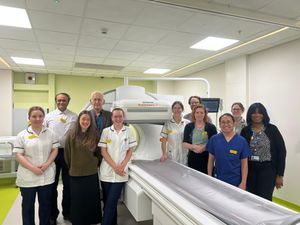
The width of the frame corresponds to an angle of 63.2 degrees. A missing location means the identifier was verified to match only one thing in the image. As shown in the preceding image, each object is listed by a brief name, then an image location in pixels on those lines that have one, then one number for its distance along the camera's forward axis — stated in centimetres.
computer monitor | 356
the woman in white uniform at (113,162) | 236
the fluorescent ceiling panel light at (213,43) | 383
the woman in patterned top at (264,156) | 224
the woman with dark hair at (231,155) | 208
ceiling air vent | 562
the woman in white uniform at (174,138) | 266
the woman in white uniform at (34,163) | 225
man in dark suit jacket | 268
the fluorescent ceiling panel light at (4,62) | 515
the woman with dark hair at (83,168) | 237
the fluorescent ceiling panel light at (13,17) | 276
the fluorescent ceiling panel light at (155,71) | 616
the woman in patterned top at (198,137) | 247
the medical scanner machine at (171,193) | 133
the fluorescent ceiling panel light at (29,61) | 516
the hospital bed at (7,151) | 453
